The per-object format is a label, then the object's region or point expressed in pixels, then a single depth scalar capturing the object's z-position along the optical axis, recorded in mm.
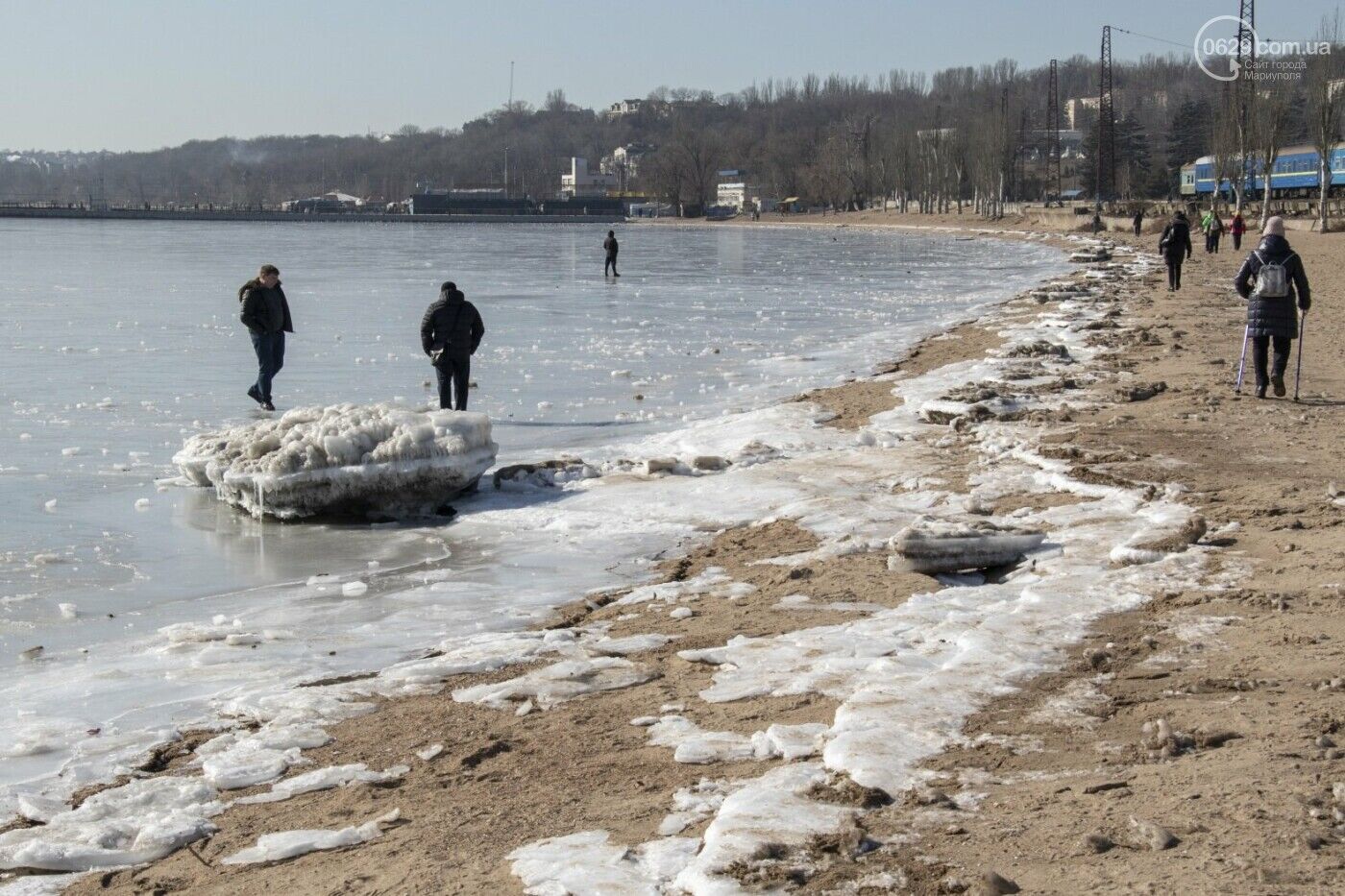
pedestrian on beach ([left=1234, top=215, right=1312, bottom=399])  12852
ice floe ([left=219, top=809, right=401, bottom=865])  4664
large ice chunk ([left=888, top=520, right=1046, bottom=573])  7902
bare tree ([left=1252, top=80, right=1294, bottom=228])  61094
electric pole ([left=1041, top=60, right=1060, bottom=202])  110438
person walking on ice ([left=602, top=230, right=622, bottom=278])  41438
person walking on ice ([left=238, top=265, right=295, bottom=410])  15094
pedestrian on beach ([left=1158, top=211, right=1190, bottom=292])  27734
